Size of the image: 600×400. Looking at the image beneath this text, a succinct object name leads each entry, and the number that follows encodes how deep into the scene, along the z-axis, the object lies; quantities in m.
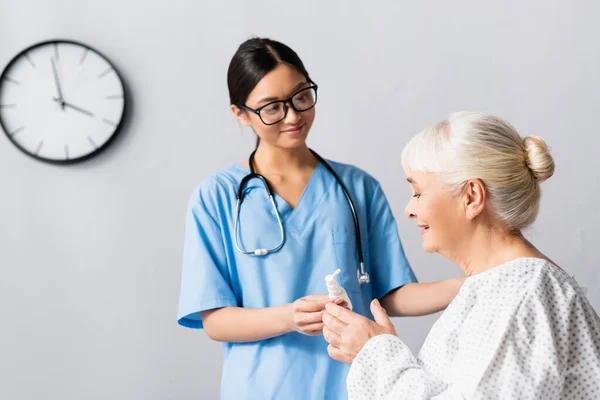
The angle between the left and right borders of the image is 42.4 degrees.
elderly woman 1.08
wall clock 2.59
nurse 1.63
